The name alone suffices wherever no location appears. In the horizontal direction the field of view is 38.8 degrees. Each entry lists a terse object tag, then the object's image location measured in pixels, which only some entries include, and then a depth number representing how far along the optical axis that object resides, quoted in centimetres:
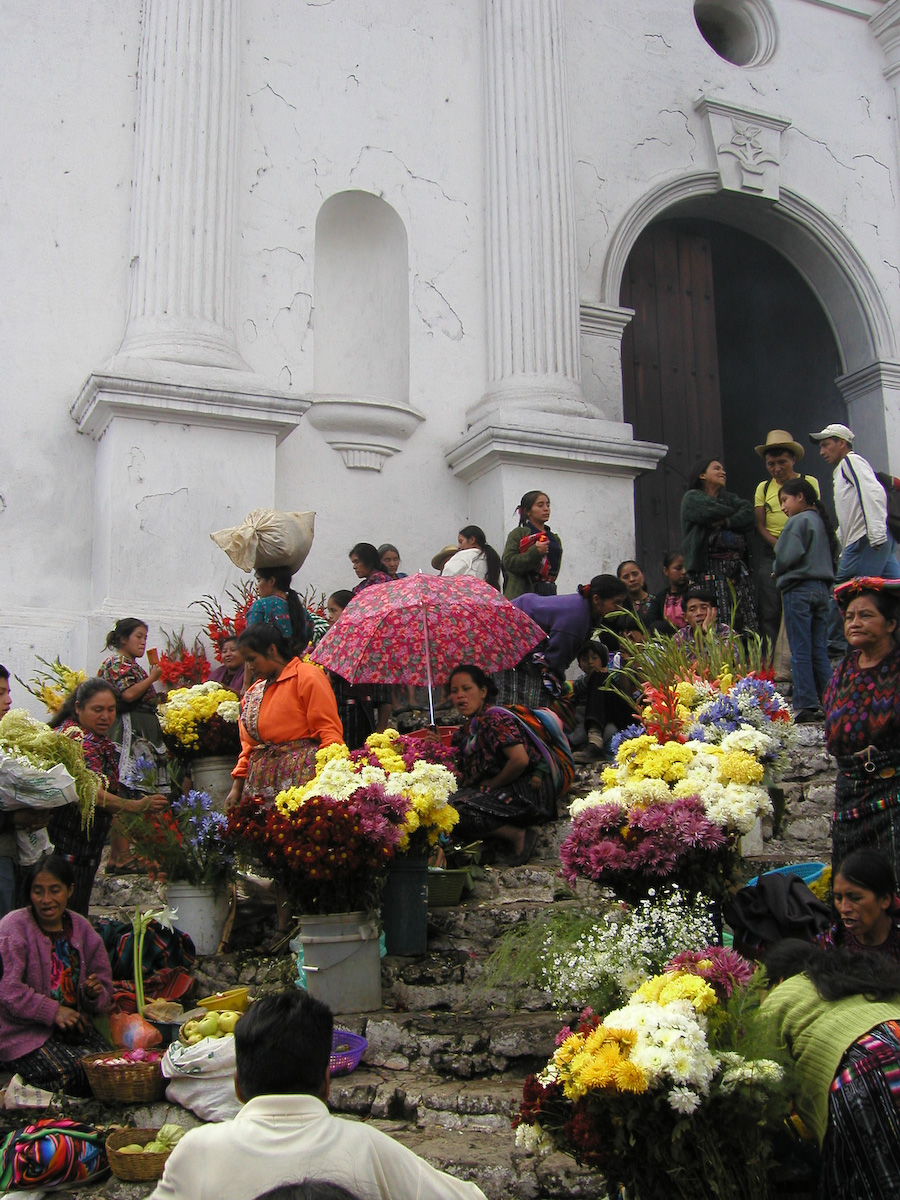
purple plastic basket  469
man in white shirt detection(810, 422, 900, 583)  784
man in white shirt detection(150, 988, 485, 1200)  250
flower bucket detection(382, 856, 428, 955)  564
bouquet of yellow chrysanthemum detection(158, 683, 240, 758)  764
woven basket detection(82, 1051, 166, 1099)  479
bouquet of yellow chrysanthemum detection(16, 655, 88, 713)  827
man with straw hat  968
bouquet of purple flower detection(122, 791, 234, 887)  611
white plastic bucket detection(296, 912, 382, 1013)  520
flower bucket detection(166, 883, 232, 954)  611
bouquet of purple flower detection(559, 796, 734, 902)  483
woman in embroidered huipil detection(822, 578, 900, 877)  469
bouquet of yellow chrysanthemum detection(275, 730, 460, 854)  540
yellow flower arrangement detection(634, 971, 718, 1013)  338
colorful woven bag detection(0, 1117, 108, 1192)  421
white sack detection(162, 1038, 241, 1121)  461
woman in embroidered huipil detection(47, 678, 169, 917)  589
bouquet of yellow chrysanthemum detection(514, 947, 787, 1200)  319
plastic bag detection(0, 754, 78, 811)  554
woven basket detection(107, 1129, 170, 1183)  419
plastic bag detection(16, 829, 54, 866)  562
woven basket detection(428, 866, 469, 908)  623
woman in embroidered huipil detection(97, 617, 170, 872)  741
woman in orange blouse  609
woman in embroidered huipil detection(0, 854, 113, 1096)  497
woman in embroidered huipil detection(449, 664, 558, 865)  685
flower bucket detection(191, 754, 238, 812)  778
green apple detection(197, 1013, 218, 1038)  477
